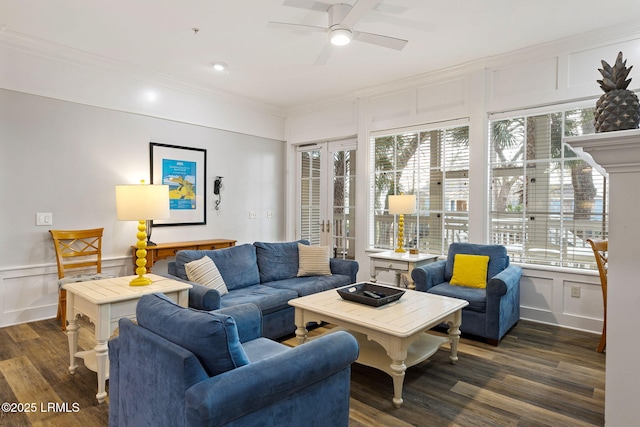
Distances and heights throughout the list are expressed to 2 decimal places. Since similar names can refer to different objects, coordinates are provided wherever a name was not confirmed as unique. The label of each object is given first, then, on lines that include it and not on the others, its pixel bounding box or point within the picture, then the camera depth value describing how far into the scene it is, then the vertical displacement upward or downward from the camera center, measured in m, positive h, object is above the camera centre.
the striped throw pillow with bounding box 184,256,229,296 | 3.02 -0.56
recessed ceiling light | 4.13 +1.66
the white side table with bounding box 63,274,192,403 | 2.19 -0.62
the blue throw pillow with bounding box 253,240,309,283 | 3.85 -0.57
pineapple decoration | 0.92 +0.27
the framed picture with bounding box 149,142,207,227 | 4.54 +0.40
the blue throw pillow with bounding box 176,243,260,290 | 3.20 -0.53
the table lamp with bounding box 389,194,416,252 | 4.27 +0.06
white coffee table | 2.17 -0.73
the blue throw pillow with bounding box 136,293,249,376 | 1.31 -0.48
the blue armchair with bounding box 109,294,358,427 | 1.25 -0.63
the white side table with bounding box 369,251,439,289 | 3.91 -0.59
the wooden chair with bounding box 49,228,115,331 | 3.54 -0.50
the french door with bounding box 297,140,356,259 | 5.49 +0.23
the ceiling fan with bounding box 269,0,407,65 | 2.62 +1.43
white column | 0.89 -0.16
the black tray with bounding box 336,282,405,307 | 2.61 -0.65
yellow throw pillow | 3.56 -0.62
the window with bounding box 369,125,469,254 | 4.34 +0.32
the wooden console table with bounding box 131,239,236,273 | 4.16 -0.48
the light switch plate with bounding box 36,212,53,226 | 3.66 -0.10
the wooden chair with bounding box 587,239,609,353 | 2.78 -0.42
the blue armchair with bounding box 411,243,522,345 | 3.08 -0.77
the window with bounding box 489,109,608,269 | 3.53 +0.18
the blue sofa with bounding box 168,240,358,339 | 3.07 -0.70
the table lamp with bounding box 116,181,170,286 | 2.50 +0.04
